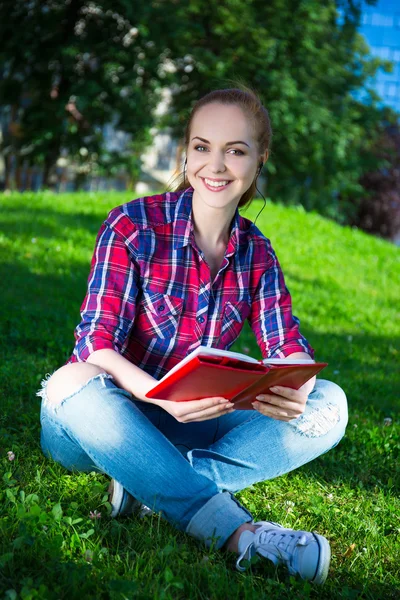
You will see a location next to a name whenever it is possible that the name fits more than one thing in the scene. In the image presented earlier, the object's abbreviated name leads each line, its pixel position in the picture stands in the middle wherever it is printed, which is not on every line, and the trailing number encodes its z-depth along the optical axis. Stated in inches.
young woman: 96.3
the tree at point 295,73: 889.5
